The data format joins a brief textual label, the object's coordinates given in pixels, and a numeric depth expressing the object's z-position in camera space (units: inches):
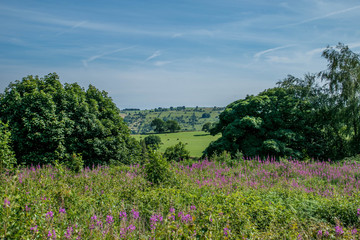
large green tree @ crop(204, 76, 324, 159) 661.3
